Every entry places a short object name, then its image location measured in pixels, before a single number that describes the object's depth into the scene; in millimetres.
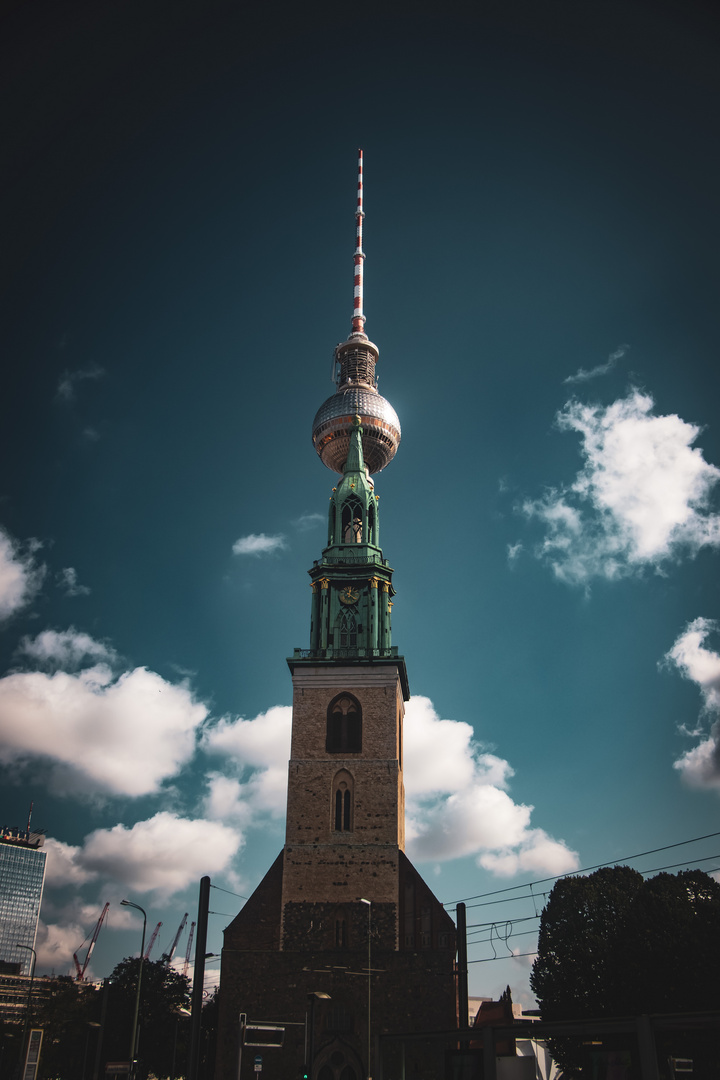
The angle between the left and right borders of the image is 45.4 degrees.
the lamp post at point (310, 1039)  34375
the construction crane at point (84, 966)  166825
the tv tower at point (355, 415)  73188
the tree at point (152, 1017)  58219
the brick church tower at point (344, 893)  46031
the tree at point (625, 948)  42844
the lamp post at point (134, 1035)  38562
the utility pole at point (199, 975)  41156
